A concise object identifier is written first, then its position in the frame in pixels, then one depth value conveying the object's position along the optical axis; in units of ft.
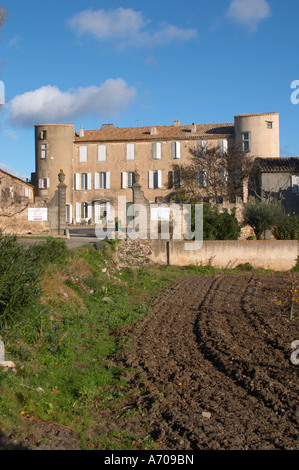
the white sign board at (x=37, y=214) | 82.69
